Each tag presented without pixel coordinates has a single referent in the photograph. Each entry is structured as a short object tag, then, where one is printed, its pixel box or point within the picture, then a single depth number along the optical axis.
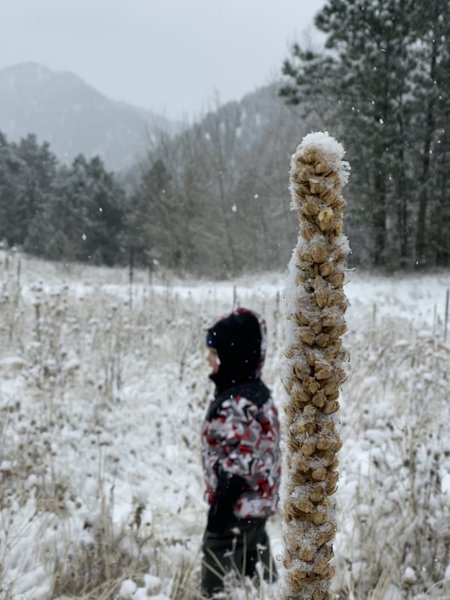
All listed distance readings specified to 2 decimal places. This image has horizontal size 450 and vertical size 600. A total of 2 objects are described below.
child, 2.83
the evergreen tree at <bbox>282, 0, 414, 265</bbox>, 21.16
